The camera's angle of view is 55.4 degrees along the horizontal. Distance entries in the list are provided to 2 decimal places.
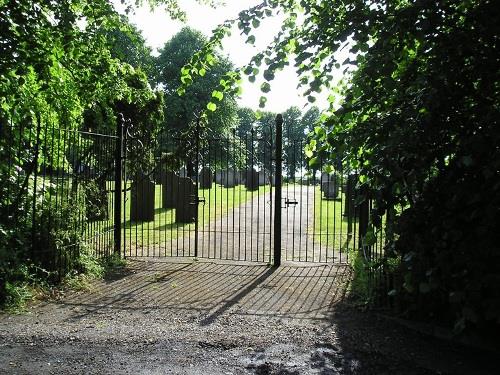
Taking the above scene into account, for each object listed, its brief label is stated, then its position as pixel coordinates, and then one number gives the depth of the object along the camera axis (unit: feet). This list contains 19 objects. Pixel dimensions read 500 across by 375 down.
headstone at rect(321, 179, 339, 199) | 85.33
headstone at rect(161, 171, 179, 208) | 51.98
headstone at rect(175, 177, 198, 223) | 46.75
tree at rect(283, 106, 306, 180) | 238.60
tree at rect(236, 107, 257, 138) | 210.92
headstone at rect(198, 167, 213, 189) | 88.28
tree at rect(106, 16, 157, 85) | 23.71
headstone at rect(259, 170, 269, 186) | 116.67
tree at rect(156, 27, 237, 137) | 149.48
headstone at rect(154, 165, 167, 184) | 48.36
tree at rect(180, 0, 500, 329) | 11.73
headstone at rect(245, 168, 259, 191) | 89.25
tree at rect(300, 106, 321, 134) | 225.48
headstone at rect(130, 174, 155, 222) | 46.26
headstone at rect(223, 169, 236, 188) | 107.34
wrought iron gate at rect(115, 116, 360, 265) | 30.68
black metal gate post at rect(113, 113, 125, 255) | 30.60
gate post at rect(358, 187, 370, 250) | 28.81
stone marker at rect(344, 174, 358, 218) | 32.67
